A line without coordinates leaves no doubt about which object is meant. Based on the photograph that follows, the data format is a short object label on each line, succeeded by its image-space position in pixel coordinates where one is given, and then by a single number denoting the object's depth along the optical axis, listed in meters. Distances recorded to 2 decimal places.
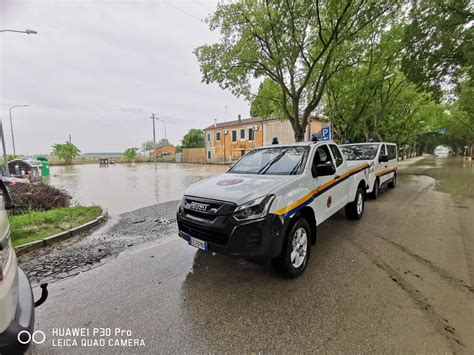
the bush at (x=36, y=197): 6.52
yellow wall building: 29.94
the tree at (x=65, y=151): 42.12
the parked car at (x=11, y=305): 1.37
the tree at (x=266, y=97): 13.43
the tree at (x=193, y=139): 56.56
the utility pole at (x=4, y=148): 8.82
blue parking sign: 10.51
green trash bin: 19.44
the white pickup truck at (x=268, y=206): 2.67
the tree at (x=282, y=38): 8.34
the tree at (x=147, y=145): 95.53
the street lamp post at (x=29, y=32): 7.82
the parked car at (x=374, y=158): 7.57
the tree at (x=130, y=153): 47.16
